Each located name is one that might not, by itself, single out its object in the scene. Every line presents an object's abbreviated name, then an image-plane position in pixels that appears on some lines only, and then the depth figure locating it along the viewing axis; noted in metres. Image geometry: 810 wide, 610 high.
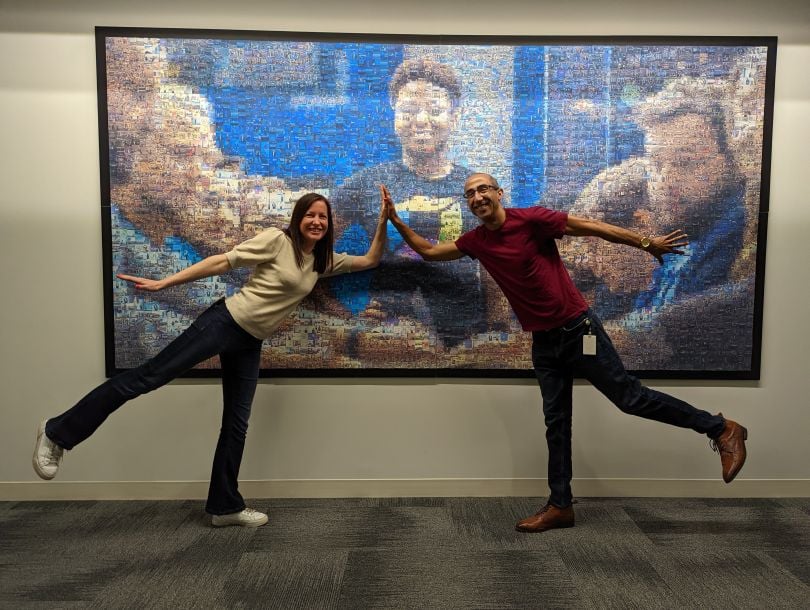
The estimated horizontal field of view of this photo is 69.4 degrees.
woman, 2.29
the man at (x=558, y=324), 2.36
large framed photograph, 2.62
